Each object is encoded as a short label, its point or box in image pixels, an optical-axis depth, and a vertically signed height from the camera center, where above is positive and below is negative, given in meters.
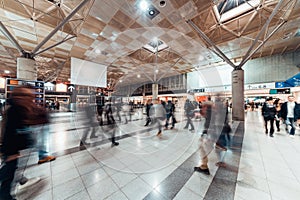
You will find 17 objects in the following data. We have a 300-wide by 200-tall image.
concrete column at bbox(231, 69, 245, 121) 6.78 +0.37
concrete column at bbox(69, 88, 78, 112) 11.29 +0.60
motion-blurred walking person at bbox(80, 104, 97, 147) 3.38 -0.57
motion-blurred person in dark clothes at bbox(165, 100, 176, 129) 5.80 -0.50
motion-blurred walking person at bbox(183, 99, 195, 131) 5.46 -0.48
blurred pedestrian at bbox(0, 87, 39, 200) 1.38 -0.44
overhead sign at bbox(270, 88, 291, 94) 10.65 +1.03
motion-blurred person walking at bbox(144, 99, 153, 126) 6.22 -0.46
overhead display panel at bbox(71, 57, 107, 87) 9.69 +2.59
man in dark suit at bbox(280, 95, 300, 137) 4.45 -0.40
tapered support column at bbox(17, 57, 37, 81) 5.36 +1.57
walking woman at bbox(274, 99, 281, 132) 4.83 -0.51
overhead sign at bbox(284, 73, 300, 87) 9.36 +1.79
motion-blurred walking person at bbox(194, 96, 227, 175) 2.13 -0.71
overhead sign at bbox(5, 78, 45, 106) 4.98 +0.68
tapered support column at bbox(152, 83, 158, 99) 12.95 +1.26
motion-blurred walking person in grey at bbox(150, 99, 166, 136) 5.29 -0.51
